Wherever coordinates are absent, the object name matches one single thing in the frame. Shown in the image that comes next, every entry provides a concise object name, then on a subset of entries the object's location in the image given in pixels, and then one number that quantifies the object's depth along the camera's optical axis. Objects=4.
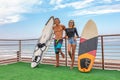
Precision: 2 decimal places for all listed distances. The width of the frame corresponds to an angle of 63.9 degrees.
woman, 2.64
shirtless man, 2.79
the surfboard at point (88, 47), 2.46
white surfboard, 2.89
